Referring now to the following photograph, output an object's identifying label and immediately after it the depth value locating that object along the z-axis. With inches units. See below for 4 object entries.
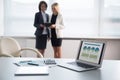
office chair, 111.6
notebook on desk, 60.1
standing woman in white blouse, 172.9
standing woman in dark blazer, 172.4
